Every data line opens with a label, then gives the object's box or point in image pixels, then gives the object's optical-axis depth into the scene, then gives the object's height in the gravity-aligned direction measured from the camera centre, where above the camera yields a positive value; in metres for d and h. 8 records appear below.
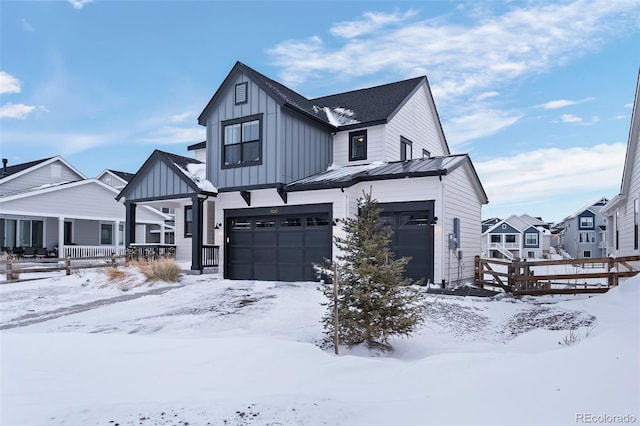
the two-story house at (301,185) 13.41 +1.59
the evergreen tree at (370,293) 6.57 -1.15
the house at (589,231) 47.09 -0.63
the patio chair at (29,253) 23.28 -1.63
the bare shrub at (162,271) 14.21 -1.66
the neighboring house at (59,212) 23.00 +0.91
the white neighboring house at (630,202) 13.47 +1.00
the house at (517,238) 54.59 -1.67
